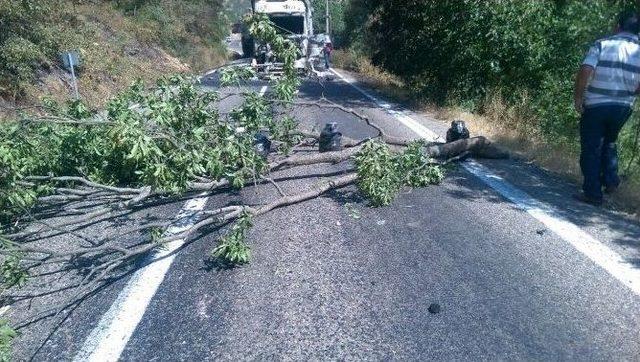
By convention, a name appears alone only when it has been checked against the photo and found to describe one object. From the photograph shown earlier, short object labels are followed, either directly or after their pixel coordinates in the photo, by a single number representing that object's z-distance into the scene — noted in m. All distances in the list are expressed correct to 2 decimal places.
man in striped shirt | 5.40
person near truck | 27.03
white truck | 23.98
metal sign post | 13.07
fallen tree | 4.59
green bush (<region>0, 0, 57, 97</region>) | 13.12
